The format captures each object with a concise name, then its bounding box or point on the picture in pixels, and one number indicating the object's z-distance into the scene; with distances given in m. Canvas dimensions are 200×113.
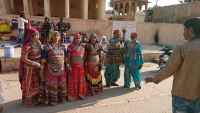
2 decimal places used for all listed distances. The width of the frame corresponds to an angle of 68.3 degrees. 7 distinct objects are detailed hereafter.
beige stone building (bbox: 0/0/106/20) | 13.16
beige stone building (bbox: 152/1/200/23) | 15.02
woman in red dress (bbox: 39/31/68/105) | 3.09
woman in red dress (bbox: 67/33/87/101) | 3.37
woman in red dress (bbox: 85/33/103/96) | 3.65
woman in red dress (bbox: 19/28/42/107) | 2.88
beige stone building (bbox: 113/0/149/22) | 20.30
